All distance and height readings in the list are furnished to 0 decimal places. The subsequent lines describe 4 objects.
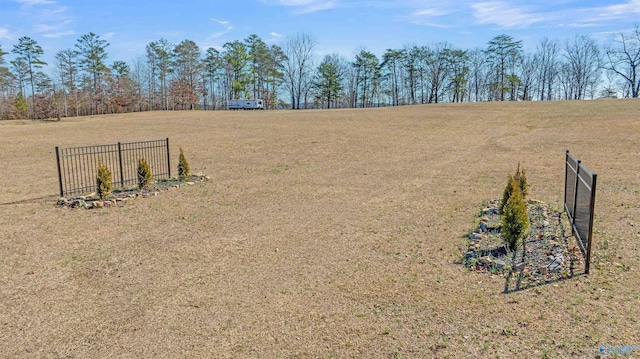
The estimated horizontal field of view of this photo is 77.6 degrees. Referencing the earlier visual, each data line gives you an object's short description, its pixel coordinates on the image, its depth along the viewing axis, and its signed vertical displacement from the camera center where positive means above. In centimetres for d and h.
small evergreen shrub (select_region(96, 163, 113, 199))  942 -133
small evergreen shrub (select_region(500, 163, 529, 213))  682 -124
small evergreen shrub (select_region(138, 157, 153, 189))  1041 -129
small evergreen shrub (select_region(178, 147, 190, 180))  1177 -135
